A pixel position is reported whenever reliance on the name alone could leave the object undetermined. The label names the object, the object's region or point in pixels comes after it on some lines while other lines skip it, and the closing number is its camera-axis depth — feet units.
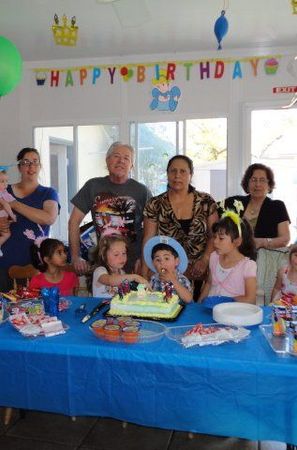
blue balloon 8.75
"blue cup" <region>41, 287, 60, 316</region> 6.06
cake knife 5.89
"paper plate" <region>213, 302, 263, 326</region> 5.43
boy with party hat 7.02
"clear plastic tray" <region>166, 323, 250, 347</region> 4.95
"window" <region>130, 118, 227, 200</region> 14.08
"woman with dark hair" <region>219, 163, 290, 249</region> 9.39
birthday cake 5.80
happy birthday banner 13.35
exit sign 13.22
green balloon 9.58
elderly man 8.70
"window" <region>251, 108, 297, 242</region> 13.69
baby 9.02
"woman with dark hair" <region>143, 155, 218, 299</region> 8.22
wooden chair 8.81
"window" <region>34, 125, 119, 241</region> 15.10
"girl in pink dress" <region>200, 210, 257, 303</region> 7.30
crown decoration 9.00
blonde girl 7.36
